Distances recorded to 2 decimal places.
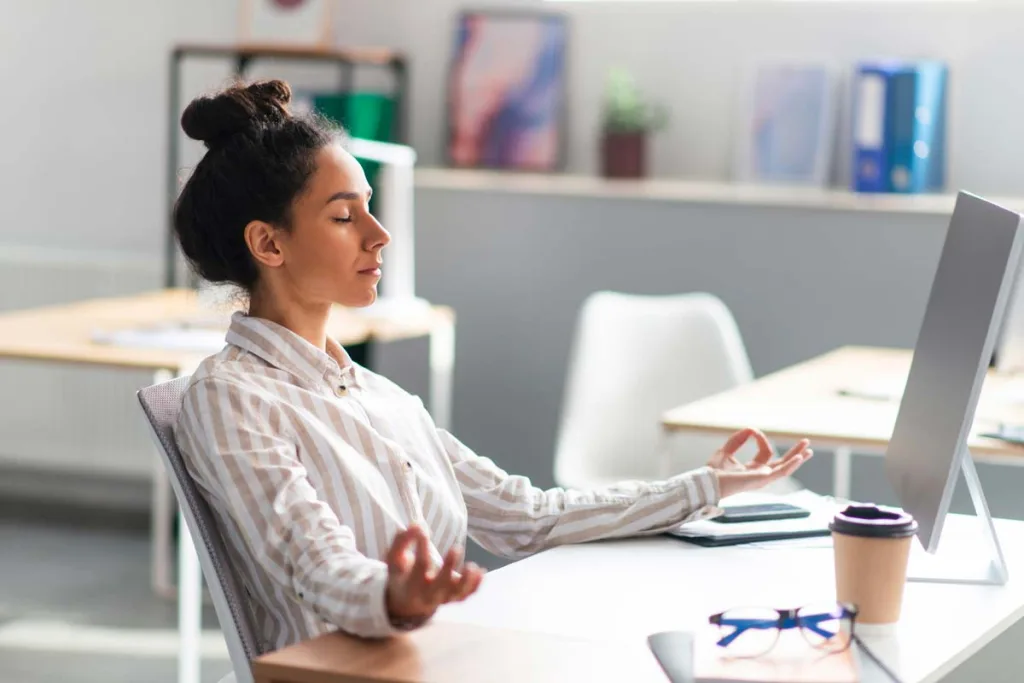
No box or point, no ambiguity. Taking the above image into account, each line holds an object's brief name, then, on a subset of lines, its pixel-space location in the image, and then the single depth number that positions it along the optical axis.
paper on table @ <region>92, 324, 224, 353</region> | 3.53
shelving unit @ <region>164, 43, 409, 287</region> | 4.46
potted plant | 4.32
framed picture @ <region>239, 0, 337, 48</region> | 4.59
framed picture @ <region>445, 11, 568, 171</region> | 4.50
